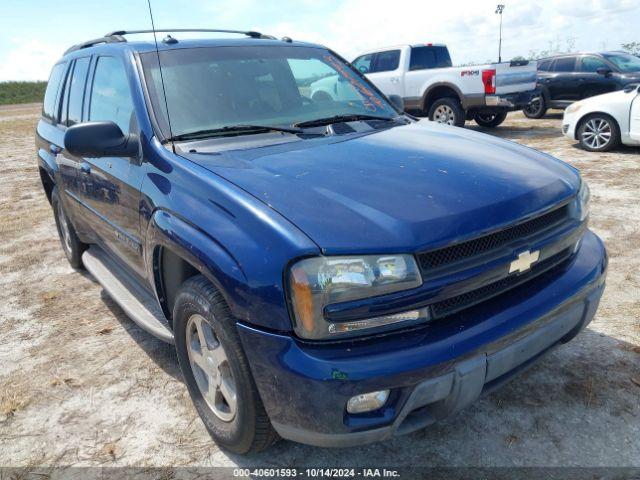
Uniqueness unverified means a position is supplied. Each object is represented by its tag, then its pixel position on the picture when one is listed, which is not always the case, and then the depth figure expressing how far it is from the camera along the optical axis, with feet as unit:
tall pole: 63.02
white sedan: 26.96
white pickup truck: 35.27
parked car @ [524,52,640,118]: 39.58
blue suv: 6.26
